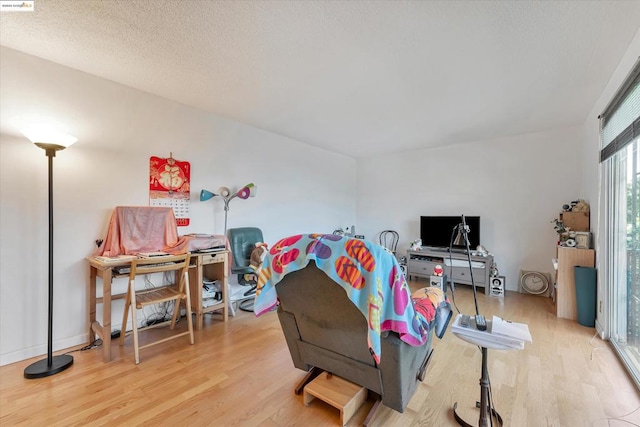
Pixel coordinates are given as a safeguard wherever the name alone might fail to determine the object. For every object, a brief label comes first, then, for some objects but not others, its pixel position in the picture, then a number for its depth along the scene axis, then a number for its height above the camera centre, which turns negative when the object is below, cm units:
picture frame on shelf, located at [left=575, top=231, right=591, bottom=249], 306 -26
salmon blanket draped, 256 -20
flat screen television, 441 -24
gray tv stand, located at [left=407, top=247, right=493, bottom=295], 406 -81
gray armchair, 139 -71
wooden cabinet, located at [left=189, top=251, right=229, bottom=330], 283 -72
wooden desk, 221 -73
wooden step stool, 152 -106
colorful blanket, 125 -29
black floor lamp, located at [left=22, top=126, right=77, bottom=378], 197 -3
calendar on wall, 292 +32
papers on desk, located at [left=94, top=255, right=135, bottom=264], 225 -40
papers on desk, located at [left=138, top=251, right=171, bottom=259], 245 -39
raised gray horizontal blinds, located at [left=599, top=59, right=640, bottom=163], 188 +81
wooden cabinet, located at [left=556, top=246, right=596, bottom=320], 300 -71
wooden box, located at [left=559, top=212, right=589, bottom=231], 331 -4
